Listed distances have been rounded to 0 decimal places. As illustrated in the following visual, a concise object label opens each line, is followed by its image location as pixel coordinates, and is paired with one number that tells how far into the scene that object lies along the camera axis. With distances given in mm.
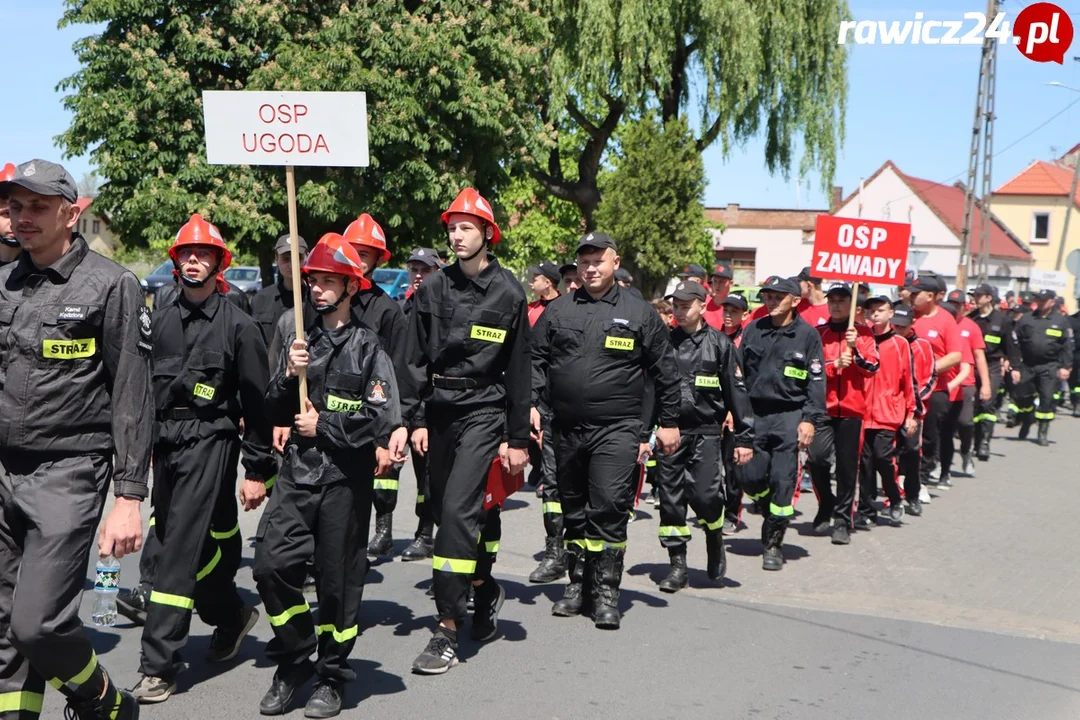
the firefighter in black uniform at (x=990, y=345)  16328
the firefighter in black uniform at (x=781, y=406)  9070
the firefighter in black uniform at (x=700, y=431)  8188
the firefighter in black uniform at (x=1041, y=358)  18531
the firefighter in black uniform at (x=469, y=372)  6285
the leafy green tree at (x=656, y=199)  29047
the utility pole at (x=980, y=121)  27234
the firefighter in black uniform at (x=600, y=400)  7070
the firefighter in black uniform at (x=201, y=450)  5566
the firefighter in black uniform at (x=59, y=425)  4164
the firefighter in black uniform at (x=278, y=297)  8023
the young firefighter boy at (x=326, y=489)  5328
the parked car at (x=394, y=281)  38156
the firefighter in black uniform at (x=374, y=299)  7470
